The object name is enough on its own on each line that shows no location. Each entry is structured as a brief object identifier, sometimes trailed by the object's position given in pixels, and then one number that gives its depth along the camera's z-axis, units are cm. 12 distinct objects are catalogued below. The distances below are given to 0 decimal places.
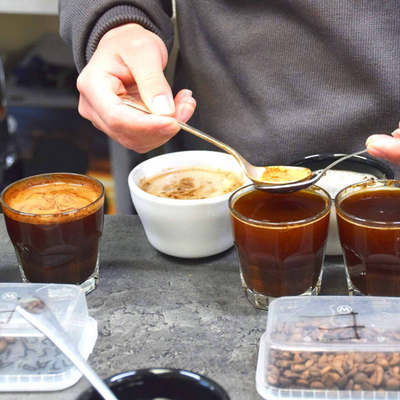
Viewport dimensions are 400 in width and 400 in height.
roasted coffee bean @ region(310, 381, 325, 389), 84
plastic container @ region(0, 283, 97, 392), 88
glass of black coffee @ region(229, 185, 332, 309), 102
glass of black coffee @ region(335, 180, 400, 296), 100
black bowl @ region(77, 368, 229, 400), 83
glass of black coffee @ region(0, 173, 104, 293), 107
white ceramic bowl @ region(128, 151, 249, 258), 118
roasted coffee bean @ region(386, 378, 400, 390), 83
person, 122
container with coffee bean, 84
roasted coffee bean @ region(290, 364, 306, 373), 85
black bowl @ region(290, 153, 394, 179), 124
